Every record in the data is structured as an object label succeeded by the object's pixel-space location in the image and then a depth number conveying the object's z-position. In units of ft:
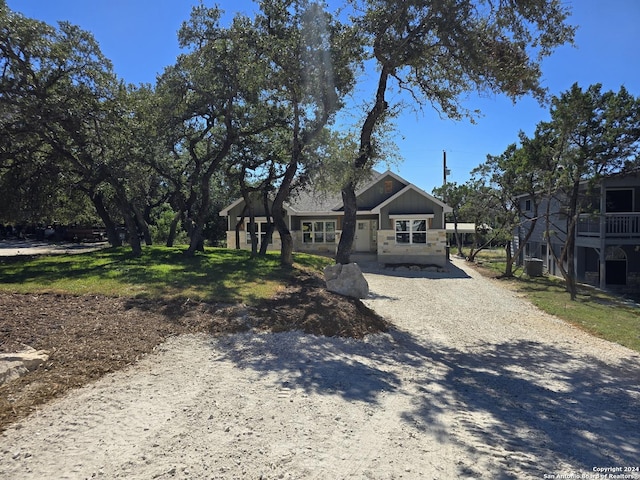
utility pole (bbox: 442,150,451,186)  133.39
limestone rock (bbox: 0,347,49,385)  15.39
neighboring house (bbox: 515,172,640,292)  60.49
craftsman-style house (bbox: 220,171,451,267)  77.30
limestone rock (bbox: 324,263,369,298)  34.83
